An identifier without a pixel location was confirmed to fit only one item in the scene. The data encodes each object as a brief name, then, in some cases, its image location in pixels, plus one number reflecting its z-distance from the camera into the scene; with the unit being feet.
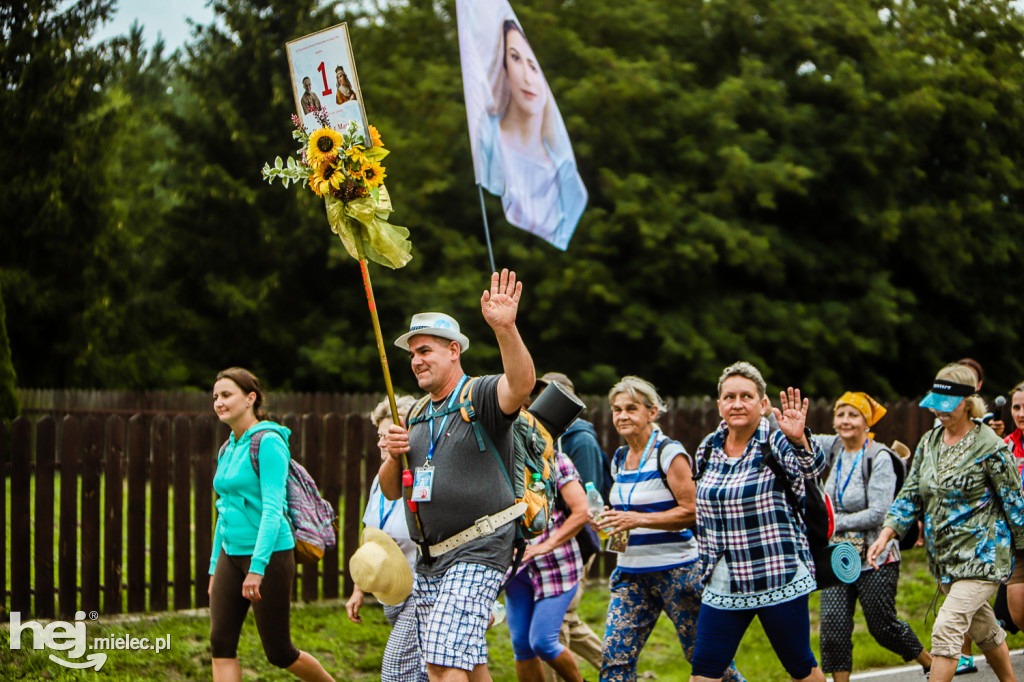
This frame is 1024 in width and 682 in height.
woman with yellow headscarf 41.39
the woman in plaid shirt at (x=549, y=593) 36.50
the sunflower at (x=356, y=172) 30.55
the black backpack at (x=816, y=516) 32.07
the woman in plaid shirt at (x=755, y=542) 31.94
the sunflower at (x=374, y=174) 30.68
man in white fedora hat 27.22
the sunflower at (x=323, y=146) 30.50
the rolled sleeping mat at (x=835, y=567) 33.40
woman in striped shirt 35.68
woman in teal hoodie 34.47
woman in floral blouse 36.91
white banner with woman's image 52.54
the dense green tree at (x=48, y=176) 165.58
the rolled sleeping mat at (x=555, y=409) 35.58
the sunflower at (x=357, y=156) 30.48
